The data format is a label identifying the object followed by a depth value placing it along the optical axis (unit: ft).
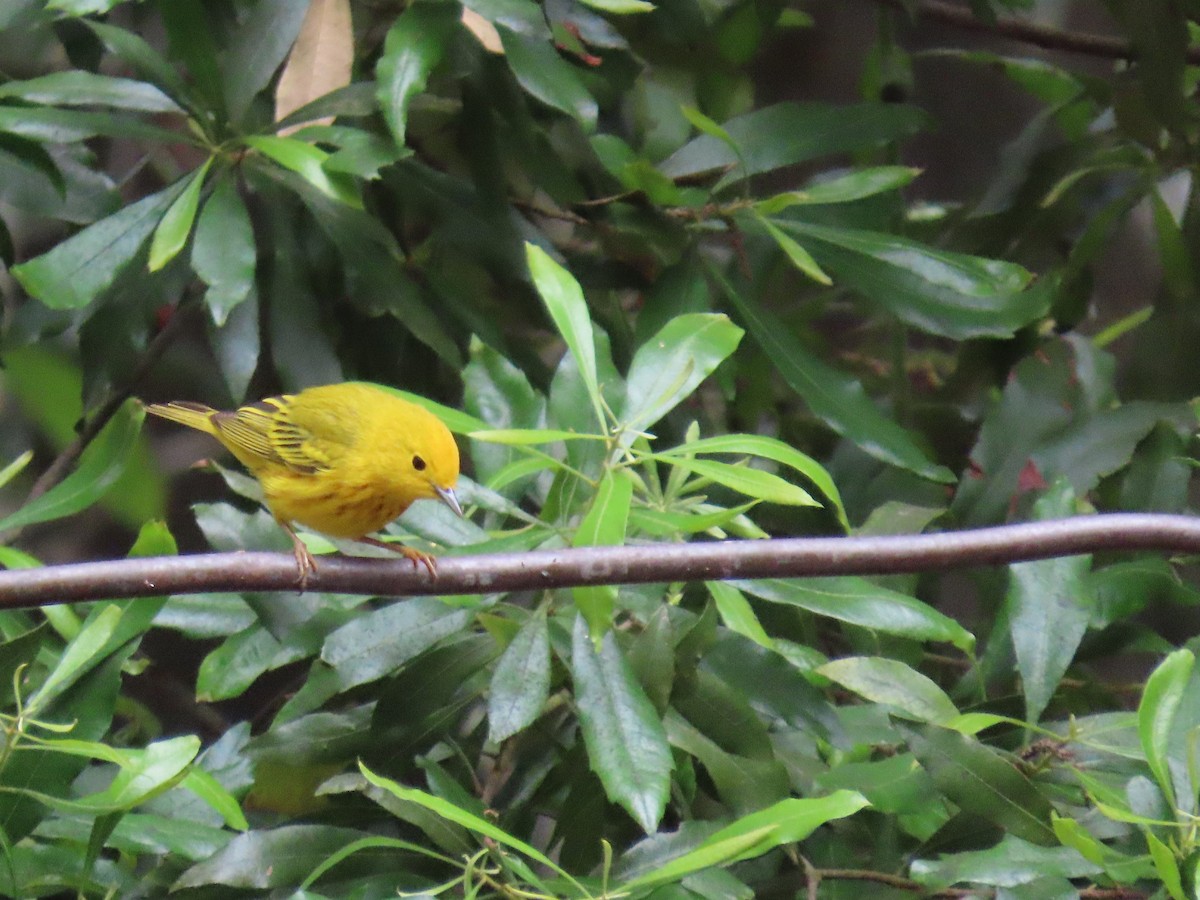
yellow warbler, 21.17
